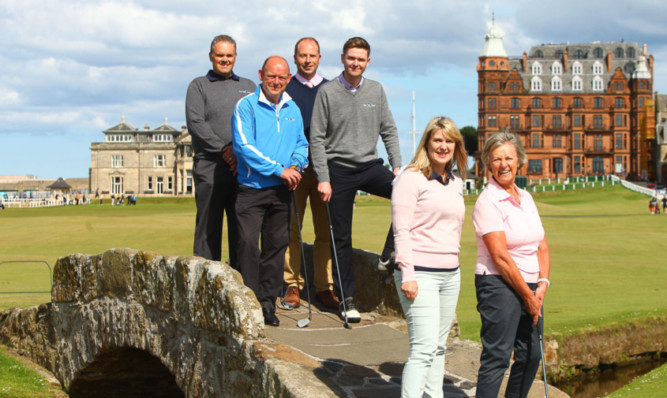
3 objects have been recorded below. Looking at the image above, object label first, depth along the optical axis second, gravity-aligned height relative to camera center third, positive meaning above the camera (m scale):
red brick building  98.19 +12.83
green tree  129.95 +12.17
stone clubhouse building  114.94 +6.27
